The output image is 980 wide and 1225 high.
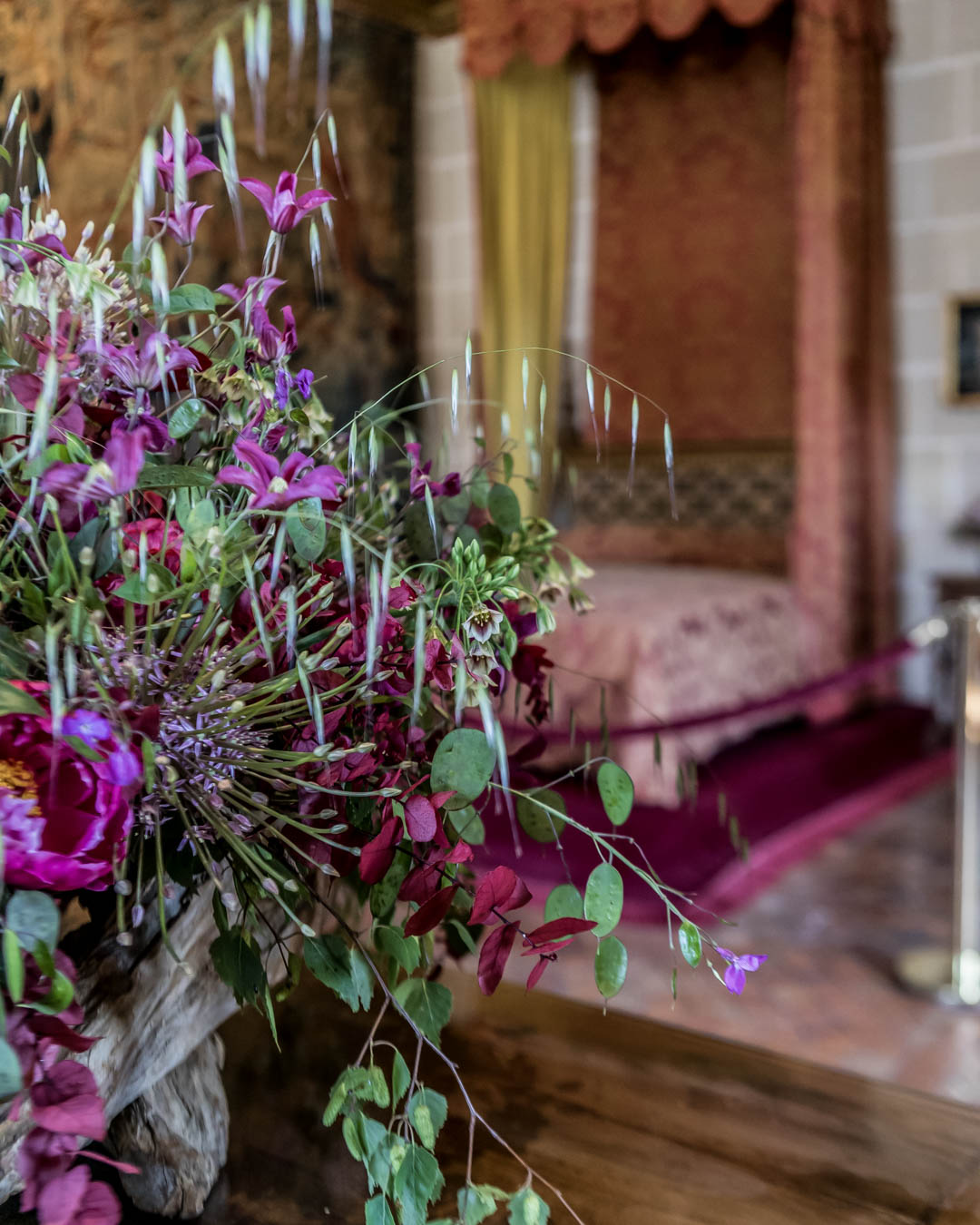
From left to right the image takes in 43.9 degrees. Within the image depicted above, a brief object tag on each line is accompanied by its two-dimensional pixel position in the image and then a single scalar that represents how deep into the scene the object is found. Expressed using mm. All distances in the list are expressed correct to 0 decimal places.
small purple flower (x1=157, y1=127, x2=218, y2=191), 829
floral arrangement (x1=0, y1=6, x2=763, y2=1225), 658
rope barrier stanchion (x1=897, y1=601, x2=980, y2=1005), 3311
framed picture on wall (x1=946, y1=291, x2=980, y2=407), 5840
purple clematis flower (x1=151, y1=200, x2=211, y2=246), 836
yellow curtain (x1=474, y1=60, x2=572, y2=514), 6059
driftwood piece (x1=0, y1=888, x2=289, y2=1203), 897
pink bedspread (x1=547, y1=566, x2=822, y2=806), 4203
